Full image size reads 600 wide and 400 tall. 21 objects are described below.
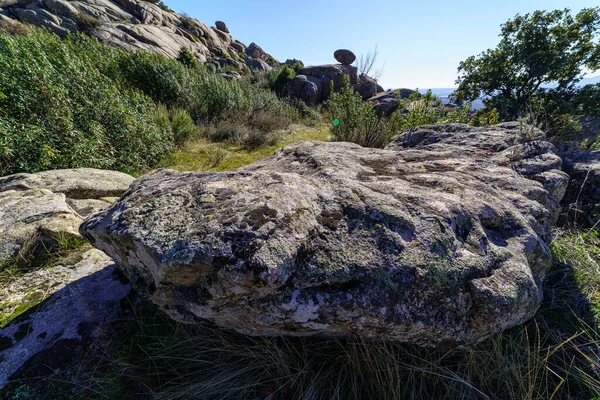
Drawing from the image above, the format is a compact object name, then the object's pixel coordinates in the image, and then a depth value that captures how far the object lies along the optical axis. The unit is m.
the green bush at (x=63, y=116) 3.99
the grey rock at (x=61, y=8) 21.06
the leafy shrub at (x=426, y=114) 5.84
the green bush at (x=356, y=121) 6.84
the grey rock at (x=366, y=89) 24.25
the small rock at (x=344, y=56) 34.12
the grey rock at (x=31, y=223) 2.32
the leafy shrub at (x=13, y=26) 15.95
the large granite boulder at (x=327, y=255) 1.14
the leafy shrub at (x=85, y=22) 21.17
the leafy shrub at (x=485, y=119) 5.68
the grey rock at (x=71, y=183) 3.26
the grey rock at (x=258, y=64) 34.14
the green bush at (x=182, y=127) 7.79
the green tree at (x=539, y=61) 7.34
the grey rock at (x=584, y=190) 2.87
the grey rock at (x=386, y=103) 16.84
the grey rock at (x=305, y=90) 20.62
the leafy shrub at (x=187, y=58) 20.09
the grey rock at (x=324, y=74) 22.45
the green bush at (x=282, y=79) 22.02
